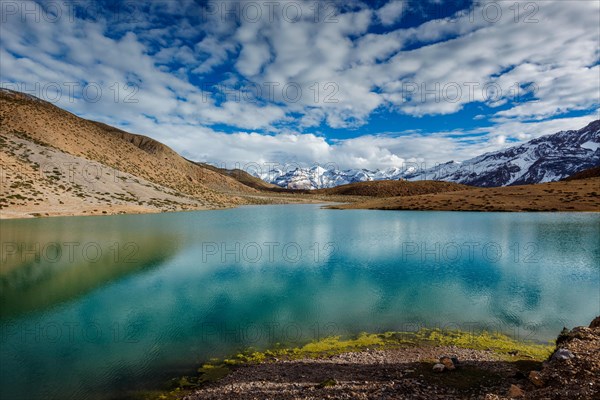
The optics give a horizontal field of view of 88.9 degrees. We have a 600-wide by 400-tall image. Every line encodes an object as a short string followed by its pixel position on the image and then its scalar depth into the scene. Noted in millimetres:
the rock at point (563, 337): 12008
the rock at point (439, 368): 11172
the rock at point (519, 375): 10361
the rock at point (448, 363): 11281
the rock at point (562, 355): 9906
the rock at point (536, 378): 9289
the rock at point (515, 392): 8758
